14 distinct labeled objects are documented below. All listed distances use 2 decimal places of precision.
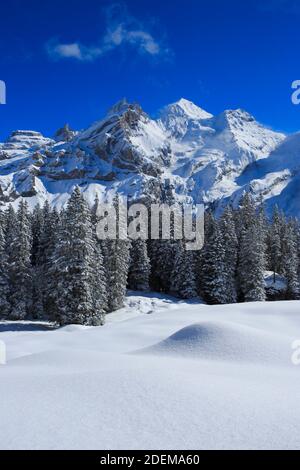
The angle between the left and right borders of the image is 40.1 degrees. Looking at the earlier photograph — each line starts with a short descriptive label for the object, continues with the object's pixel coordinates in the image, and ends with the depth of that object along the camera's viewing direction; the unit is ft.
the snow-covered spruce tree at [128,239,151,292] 198.80
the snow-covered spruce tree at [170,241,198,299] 188.44
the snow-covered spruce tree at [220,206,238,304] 180.96
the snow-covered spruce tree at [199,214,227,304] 179.11
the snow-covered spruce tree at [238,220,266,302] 174.81
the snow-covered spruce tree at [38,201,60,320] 128.16
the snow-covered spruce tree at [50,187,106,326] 122.31
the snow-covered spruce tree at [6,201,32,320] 147.84
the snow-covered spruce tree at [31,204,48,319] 159.43
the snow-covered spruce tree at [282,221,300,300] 195.42
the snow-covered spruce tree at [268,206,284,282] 219.82
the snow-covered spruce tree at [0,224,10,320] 145.94
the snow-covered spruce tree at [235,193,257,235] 218.38
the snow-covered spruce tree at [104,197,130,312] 160.97
